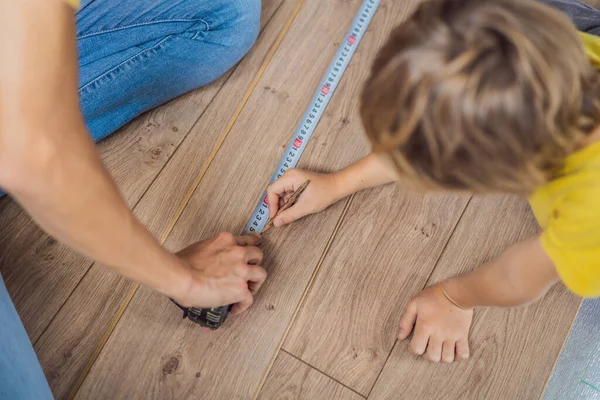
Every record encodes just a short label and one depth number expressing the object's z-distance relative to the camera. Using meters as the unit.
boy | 0.54
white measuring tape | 1.16
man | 0.56
